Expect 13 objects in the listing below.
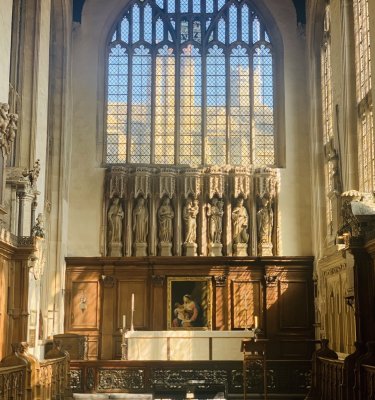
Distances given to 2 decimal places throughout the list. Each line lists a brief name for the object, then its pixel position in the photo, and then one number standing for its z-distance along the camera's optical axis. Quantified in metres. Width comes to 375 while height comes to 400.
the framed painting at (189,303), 21.31
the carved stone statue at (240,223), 21.88
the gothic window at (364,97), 17.17
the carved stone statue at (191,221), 21.83
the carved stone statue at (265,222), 21.92
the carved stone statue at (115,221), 21.86
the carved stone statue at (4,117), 14.04
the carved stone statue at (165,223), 21.81
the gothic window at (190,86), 22.94
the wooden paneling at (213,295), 21.33
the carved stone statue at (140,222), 21.83
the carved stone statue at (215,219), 21.91
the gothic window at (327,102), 20.95
